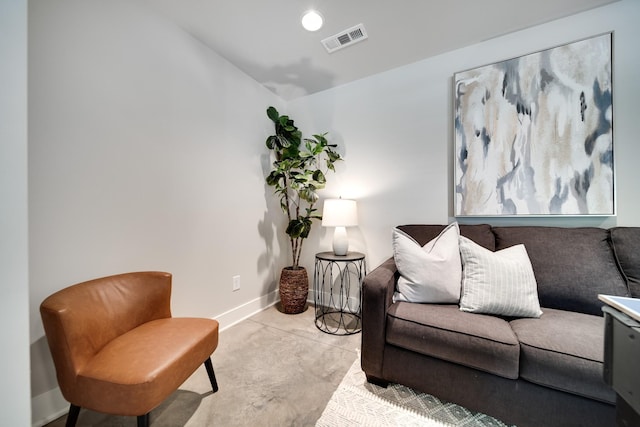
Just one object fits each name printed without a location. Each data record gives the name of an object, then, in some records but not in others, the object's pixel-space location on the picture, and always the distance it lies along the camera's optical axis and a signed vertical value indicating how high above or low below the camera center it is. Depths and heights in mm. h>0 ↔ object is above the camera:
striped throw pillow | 1262 -436
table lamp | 2098 -62
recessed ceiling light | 1627 +1441
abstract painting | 1521 +570
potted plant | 2299 +366
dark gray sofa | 956 -631
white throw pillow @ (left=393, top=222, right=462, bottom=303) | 1418 -389
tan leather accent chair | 868 -619
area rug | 1120 -1064
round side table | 2121 -902
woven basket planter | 2293 -818
